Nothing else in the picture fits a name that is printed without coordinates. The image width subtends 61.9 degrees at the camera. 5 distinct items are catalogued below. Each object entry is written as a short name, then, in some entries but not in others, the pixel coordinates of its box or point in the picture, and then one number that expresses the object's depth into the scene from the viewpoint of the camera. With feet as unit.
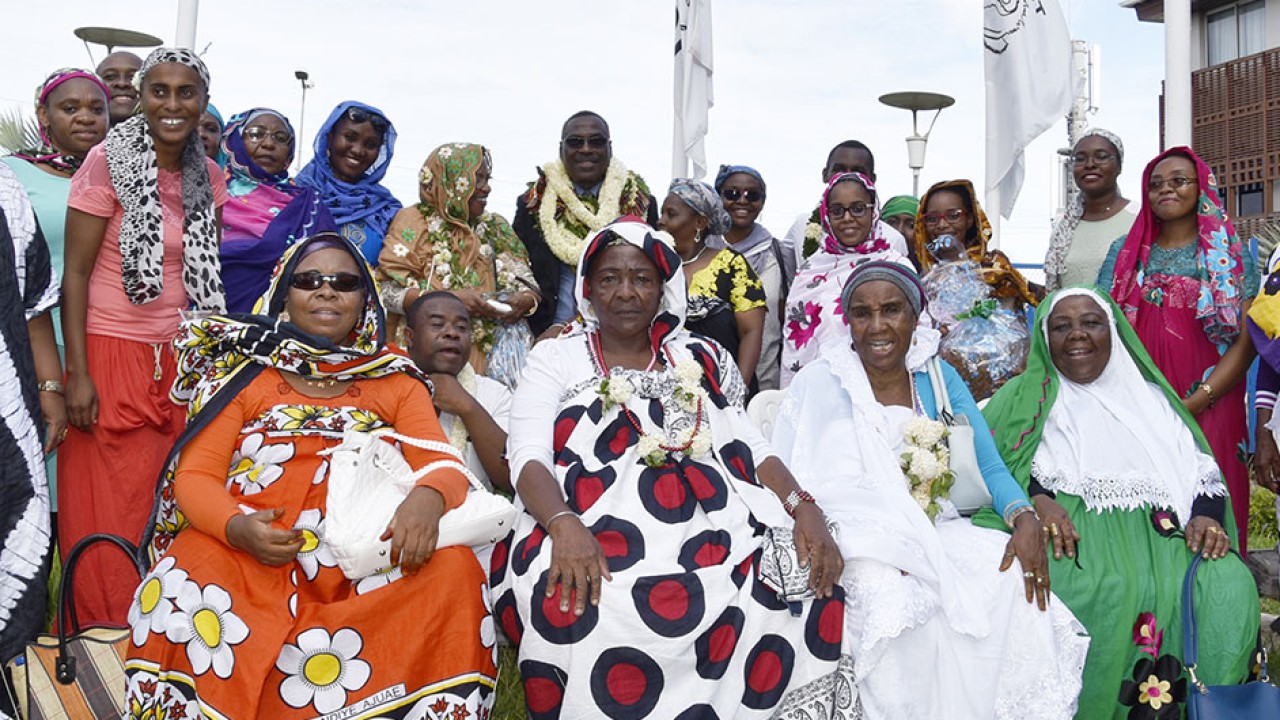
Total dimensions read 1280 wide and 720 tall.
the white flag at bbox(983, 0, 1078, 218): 25.42
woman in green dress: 12.40
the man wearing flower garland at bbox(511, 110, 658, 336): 18.26
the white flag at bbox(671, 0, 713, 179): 29.96
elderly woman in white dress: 11.62
